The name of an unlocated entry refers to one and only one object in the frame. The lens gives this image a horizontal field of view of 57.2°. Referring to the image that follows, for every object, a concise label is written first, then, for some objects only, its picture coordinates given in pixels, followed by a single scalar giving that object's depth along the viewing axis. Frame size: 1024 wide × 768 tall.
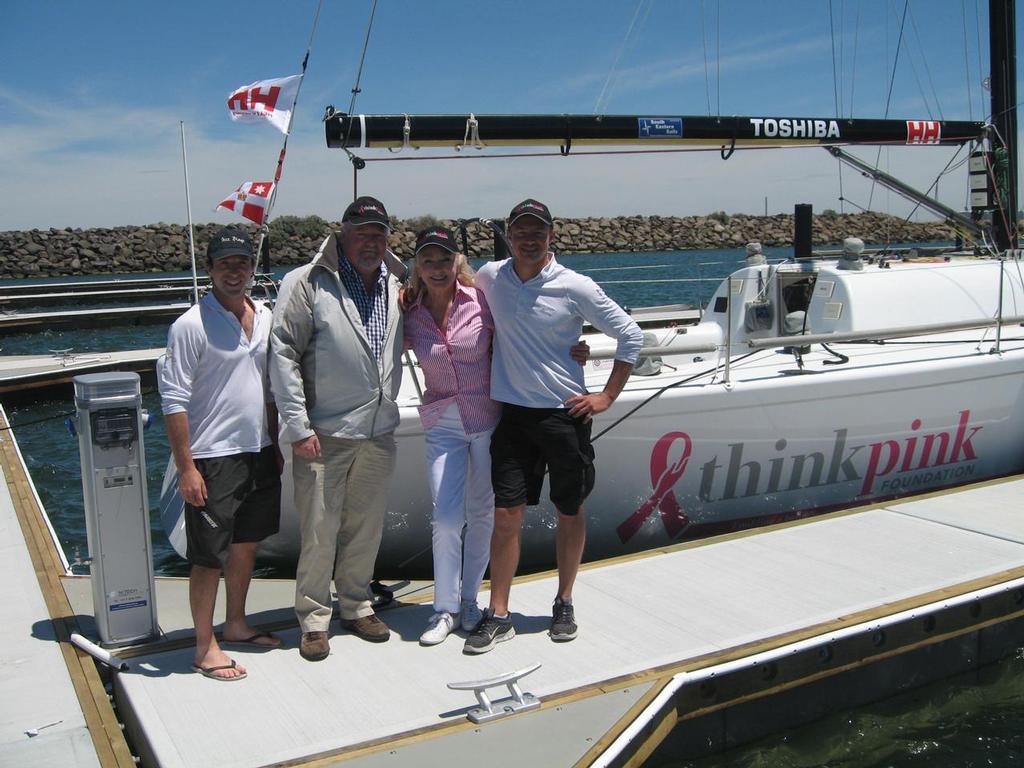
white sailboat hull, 5.97
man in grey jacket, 3.83
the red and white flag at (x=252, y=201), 6.60
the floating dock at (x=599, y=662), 3.35
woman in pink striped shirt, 4.12
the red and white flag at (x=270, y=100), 5.97
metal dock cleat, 3.44
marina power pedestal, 3.89
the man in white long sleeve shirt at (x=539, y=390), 4.03
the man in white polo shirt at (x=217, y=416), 3.66
